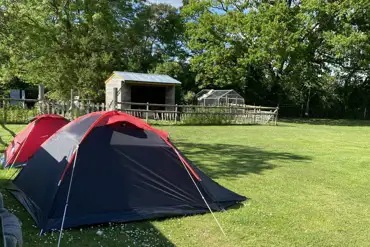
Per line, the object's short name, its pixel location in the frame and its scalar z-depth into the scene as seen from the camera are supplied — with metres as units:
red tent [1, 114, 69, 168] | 6.52
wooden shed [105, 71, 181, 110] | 19.52
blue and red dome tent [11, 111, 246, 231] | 4.03
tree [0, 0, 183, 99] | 22.58
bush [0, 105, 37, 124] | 13.84
